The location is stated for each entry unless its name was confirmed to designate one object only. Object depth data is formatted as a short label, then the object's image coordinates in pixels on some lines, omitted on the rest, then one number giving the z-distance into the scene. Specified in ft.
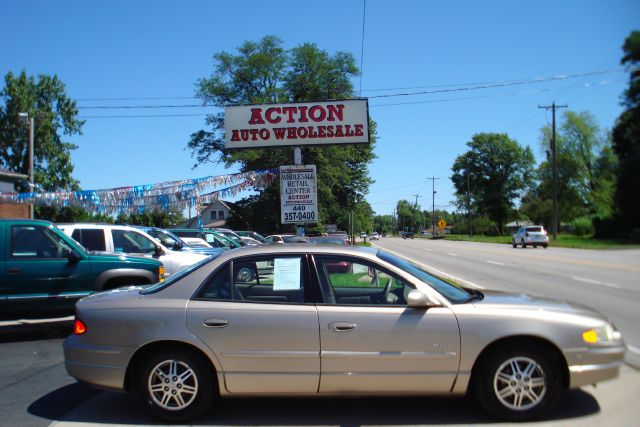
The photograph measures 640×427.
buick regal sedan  14.98
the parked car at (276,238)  90.15
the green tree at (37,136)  172.24
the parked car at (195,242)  61.21
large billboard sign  51.11
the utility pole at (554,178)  159.28
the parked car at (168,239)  50.52
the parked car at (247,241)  89.94
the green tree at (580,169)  222.89
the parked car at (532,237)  135.64
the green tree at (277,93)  152.46
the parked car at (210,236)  74.49
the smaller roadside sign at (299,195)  45.44
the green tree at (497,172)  316.60
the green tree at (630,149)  42.73
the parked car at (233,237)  82.86
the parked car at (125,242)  36.42
